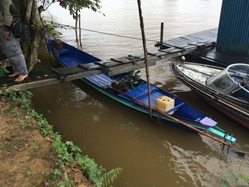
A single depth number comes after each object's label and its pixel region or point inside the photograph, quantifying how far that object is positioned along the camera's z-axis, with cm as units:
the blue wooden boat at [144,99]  646
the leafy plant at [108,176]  445
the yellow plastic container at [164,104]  684
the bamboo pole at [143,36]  588
